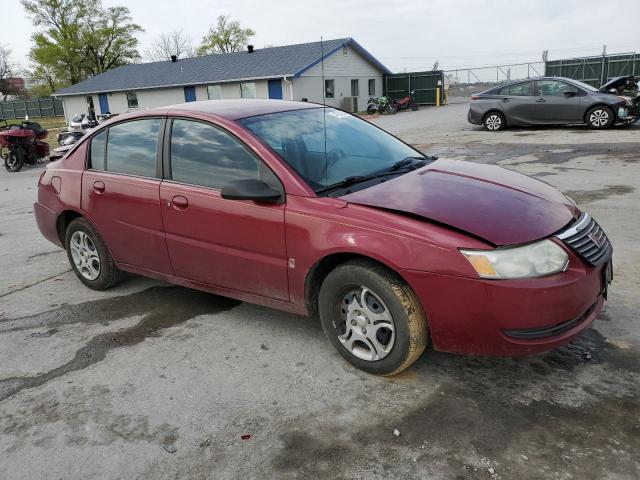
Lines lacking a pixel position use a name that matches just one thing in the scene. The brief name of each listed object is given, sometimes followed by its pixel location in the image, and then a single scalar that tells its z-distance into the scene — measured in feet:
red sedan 9.12
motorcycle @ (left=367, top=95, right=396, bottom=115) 102.55
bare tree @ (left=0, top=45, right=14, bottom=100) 208.64
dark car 47.62
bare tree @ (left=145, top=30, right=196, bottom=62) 247.79
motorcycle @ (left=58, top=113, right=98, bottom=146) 54.10
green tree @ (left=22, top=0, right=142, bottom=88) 180.96
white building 103.91
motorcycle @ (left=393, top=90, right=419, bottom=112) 107.76
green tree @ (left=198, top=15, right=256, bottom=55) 210.18
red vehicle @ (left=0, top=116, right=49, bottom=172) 50.98
